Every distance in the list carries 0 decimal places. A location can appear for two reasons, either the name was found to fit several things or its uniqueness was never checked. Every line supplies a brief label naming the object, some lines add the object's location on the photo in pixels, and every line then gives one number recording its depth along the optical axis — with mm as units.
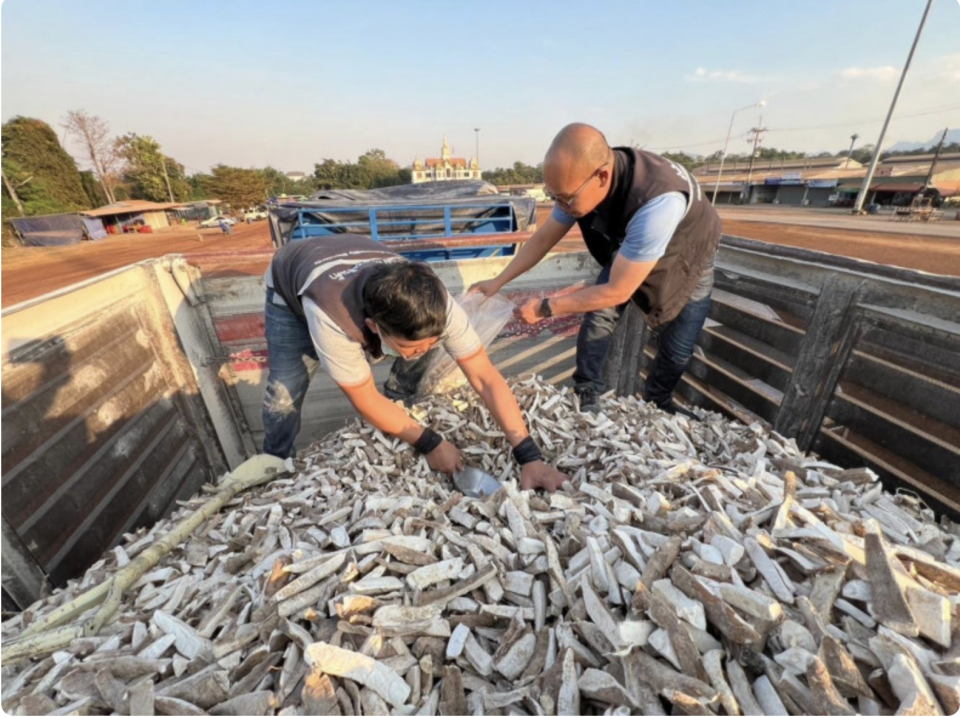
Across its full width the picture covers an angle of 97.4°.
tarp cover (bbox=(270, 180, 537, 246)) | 5484
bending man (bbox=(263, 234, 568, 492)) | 1722
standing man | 2105
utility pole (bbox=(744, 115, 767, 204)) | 44719
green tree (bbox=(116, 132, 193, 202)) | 39188
